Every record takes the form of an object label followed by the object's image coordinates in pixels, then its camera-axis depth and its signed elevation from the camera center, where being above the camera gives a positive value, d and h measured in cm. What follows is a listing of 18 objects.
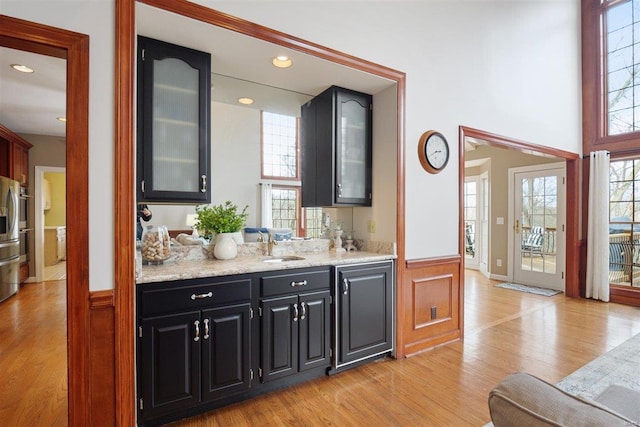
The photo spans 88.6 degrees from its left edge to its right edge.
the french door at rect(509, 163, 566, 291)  541 -25
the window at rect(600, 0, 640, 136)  473 +215
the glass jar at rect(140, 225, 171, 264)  221 -23
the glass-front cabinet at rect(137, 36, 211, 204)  212 +60
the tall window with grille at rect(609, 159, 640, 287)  471 -17
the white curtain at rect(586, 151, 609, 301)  476 -27
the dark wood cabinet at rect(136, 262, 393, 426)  189 -82
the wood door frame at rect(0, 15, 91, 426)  169 -4
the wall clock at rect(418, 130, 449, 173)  305 +57
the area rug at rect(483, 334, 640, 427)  238 -129
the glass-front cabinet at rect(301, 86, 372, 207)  293 +58
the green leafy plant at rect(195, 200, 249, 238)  259 -7
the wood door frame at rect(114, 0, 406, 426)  177 +2
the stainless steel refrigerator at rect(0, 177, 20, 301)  463 -39
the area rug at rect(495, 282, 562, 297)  521 -131
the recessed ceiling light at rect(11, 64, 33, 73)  317 +142
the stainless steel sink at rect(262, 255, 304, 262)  260 -39
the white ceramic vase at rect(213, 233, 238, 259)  252 -27
